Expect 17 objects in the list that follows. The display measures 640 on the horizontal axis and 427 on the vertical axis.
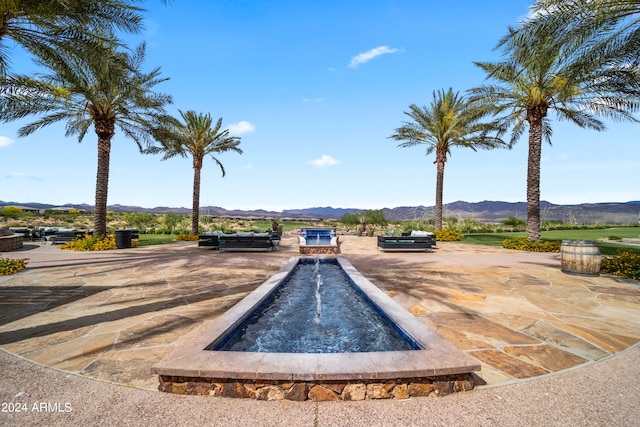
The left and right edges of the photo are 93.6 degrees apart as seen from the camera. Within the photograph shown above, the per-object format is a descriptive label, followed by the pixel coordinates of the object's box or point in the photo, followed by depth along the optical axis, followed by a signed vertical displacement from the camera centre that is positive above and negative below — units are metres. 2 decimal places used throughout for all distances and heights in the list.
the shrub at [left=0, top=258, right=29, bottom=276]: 7.66 -1.53
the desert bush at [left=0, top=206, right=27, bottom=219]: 29.96 -0.40
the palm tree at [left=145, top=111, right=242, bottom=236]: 18.86 +4.67
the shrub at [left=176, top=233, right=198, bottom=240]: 17.89 -1.39
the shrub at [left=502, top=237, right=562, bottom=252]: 13.52 -0.95
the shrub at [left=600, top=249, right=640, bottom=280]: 7.62 -1.03
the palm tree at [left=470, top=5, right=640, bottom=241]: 8.82 +5.39
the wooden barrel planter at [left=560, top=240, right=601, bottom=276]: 7.55 -0.80
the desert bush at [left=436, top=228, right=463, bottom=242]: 18.86 -0.88
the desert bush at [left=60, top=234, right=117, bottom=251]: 13.02 -1.47
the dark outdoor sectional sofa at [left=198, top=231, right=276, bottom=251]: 12.50 -1.12
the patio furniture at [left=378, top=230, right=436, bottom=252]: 12.90 -0.95
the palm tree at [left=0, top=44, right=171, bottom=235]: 9.79 +4.48
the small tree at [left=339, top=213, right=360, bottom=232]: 27.94 -0.12
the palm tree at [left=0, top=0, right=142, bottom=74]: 7.38 +4.99
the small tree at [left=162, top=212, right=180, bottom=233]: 24.41 -0.64
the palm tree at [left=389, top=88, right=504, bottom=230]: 19.53 +6.01
